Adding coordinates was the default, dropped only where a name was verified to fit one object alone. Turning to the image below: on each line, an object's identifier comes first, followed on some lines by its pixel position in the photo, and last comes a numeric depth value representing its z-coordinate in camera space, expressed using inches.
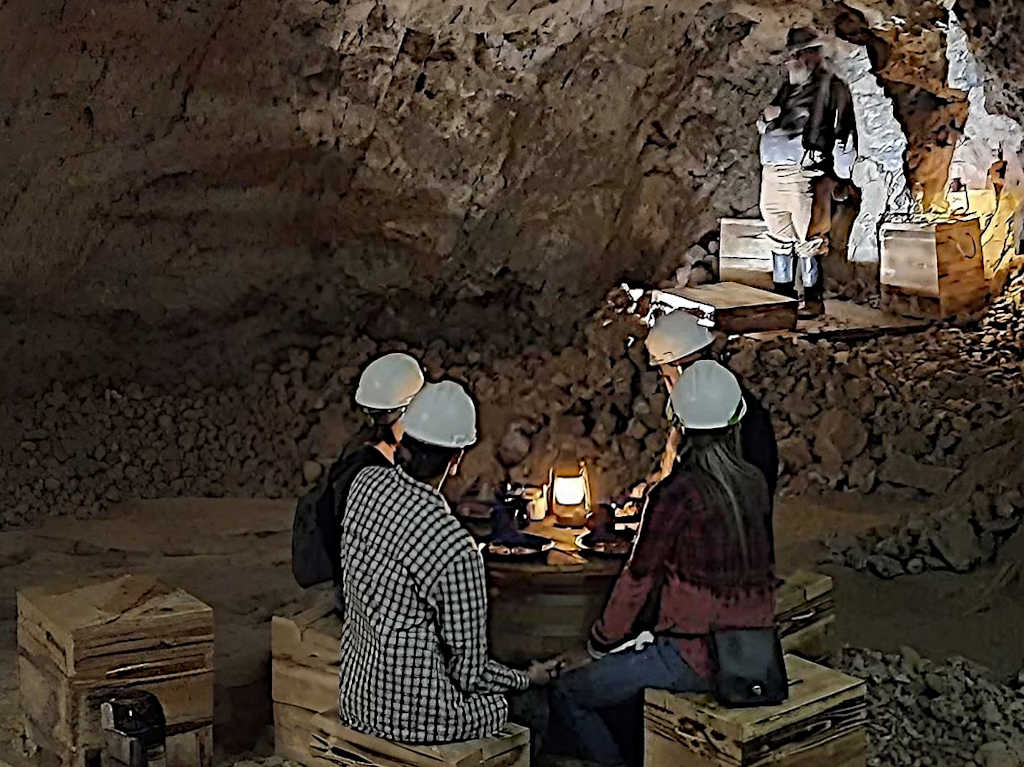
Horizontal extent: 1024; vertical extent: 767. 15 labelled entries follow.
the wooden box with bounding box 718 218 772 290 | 454.9
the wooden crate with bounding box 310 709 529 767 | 183.6
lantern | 224.4
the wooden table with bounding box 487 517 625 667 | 207.6
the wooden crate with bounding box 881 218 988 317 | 442.9
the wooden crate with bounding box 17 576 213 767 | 199.5
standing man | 458.3
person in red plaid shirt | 186.1
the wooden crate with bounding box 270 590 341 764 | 210.4
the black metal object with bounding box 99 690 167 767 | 182.1
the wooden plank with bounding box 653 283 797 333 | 400.5
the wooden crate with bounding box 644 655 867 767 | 183.2
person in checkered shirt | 181.2
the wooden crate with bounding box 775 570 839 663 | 223.5
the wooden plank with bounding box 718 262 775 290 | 457.7
